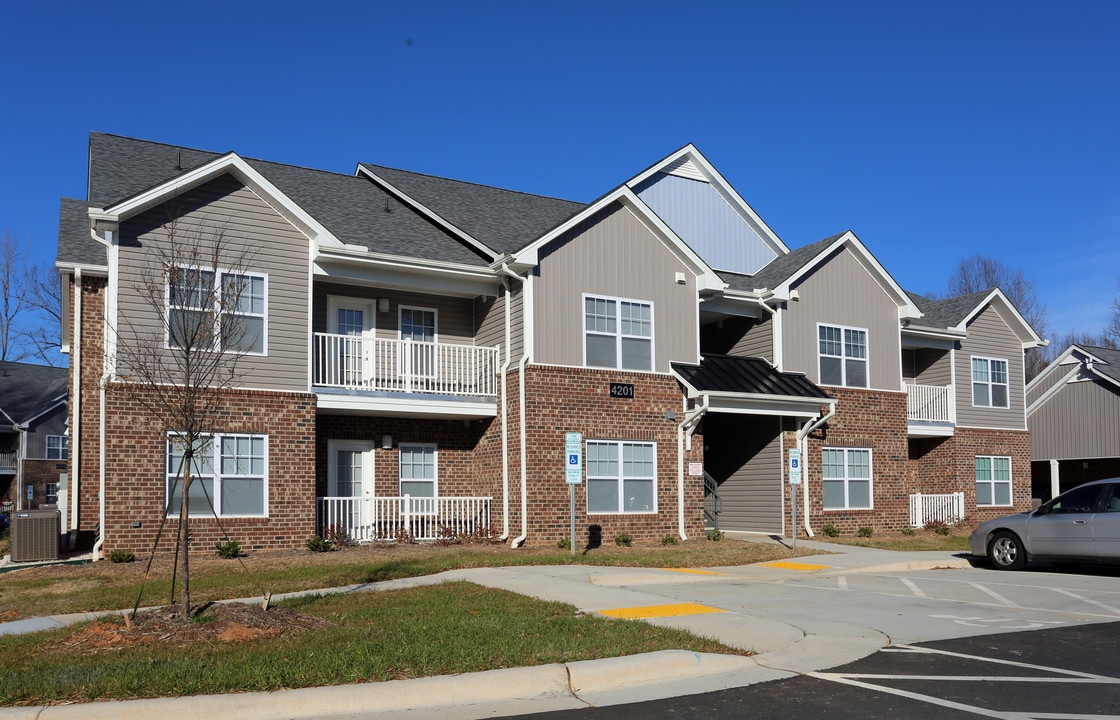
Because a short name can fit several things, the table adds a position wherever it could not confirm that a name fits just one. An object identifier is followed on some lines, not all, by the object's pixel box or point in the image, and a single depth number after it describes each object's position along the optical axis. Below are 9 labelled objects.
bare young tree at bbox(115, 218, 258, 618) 17.33
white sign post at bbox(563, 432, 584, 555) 18.39
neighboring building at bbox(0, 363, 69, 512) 54.22
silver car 16.41
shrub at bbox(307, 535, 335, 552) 18.97
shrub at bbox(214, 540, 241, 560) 17.89
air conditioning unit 18.11
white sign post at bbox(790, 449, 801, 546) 21.44
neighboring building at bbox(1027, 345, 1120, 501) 36.72
